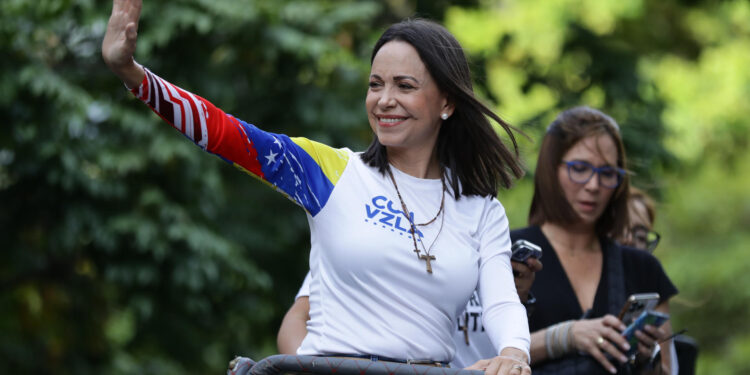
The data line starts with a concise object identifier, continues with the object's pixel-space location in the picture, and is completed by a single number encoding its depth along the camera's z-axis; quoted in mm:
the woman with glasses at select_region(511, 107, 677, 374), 8383
